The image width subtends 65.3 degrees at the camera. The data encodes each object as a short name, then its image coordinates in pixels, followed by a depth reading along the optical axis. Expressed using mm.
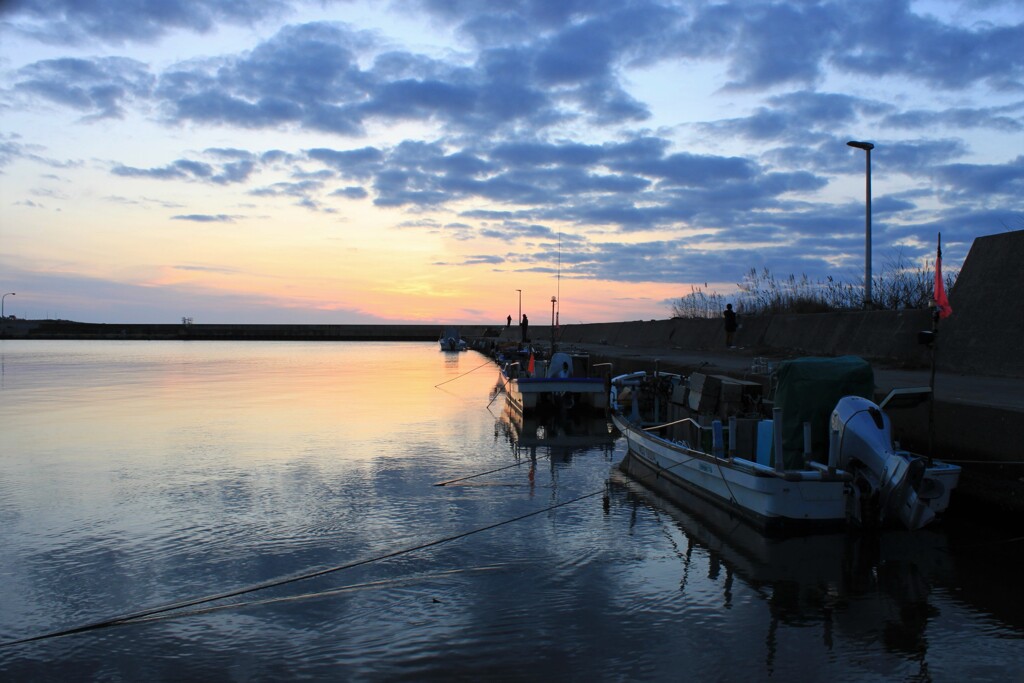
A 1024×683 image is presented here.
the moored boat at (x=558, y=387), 22938
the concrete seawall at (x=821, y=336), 19991
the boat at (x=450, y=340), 81750
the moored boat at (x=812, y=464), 9195
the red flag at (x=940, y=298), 10117
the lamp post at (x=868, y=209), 21734
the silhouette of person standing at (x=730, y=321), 30422
